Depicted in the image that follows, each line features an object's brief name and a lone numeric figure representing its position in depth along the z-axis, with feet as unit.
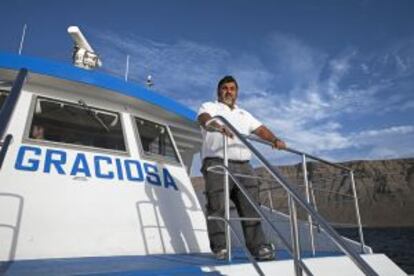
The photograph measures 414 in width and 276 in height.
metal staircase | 6.11
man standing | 12.16
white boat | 11.48
